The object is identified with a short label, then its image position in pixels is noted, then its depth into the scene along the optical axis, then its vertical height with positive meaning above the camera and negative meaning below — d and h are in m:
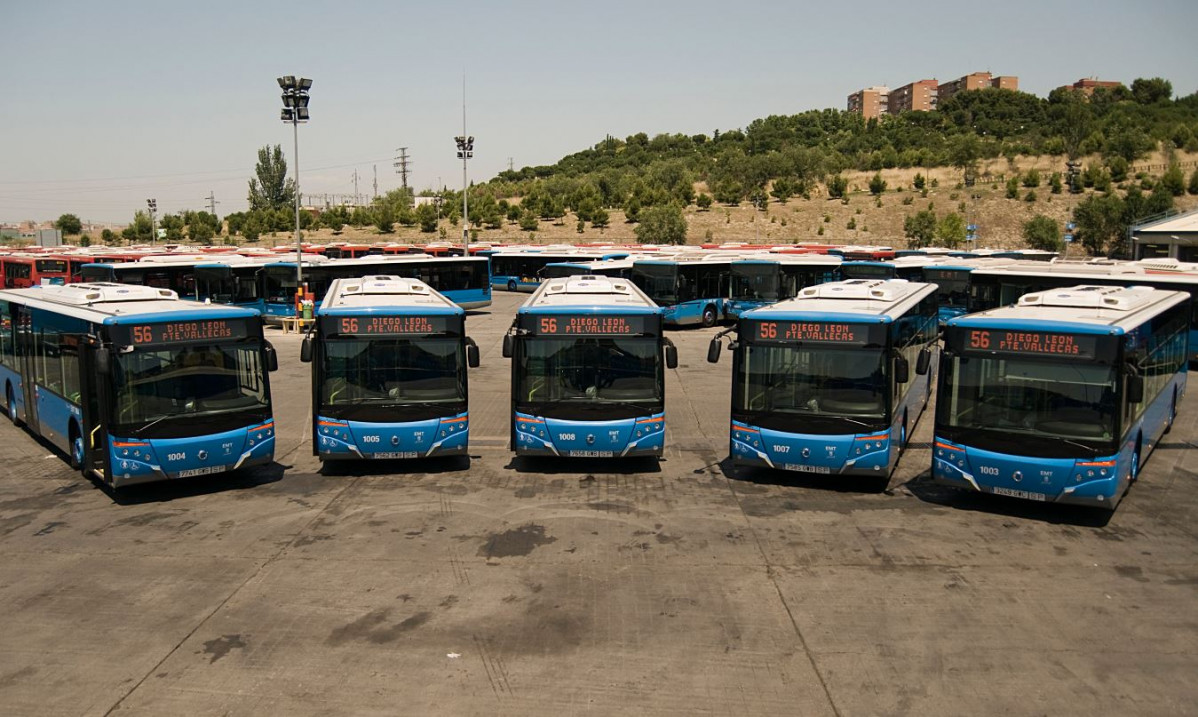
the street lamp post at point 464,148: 57.56 +5.54
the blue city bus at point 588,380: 14.49 -2.20
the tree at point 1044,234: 73.06 +0.49
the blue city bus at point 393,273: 40.09 -1.64
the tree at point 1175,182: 80.50 +5.04
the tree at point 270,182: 106.56 +6.41
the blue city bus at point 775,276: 38.62 -1.50
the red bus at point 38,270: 44.72 -1.58
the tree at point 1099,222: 73.25 +1.44
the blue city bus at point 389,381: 14.24 -2.18
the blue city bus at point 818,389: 13.38 -2.17
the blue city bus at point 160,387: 12.92 -2.12
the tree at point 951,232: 75.94 +0.66
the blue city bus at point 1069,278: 25.98 -1.08
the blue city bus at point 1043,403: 11.93 -2.13
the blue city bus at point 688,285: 38.44 -1.87
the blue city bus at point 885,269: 39.34 -1.23
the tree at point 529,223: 90.12 +1.53
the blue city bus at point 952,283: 35.81 -1.64
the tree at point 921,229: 77.94 +0.92
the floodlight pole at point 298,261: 36.09 -0.91
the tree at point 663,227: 83.06 +1.09
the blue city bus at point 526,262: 55.91 -1.48
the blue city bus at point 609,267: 41.06 -1.26
